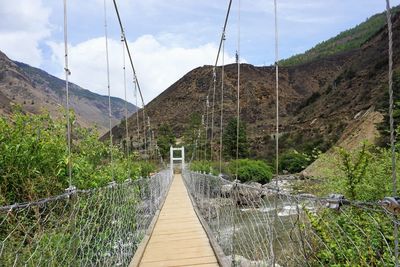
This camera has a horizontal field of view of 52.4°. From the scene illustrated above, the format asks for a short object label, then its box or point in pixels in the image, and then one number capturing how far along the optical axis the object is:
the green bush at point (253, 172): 12.69
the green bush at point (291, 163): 15.93
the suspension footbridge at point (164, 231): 1.56
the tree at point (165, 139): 31.22
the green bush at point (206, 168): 10.07
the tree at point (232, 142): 23.56
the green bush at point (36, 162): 2.71
